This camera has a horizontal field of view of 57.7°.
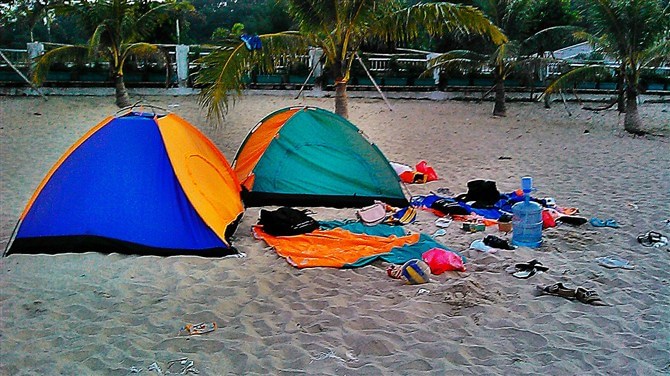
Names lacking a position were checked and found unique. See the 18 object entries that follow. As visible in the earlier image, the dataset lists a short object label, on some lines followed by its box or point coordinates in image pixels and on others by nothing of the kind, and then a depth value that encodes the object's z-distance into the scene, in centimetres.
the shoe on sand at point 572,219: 638
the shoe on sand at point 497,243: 562
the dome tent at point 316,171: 711
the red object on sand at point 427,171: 868
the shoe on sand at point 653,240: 569
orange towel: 530
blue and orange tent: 534
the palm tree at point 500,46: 1533
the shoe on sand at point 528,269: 492
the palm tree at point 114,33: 1417
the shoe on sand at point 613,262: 512
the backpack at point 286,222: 598
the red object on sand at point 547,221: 630
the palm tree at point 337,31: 877
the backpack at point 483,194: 711
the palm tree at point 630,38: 1226
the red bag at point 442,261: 502
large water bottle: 572
